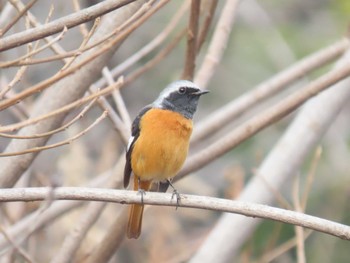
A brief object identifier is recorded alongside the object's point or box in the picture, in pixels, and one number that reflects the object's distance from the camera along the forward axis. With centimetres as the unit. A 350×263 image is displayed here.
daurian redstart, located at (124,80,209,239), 800
